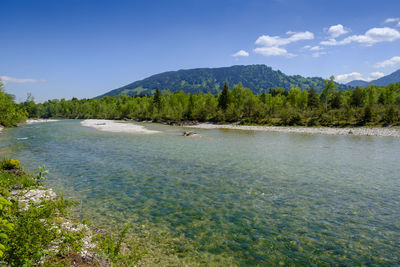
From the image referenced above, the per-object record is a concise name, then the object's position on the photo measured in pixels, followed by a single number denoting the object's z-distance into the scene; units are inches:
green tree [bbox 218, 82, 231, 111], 4787.9
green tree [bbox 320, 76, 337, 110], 4286.4
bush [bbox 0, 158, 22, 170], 791.3
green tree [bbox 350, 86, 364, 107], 4202.0
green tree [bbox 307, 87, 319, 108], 4628.4
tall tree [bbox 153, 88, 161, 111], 5753.0
